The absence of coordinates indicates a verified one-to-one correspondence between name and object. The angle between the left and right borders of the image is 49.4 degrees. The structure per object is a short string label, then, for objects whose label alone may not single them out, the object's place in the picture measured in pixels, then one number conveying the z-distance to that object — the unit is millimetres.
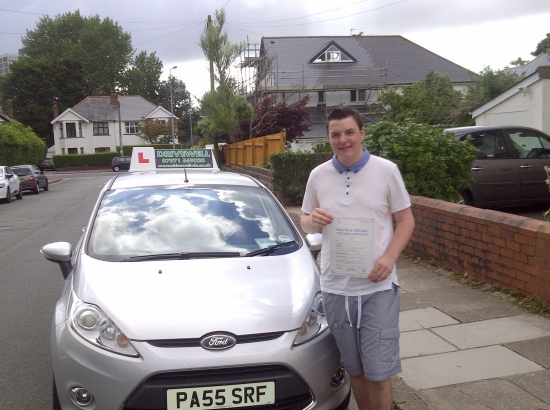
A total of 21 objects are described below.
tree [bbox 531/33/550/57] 65550
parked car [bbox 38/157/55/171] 63031
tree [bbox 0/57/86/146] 74500
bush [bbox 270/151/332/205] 14945
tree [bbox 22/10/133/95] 84062
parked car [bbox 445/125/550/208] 9945
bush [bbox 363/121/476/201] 8633
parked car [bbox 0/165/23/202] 22656
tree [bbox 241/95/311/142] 29594
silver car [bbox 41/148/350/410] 3131
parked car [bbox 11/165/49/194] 27562
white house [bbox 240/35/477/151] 46688
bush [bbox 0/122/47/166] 35125
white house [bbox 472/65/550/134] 14641
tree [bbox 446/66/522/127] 25312
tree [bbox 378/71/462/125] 21500
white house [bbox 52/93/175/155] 72250
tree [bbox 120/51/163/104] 90812
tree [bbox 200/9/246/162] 29547
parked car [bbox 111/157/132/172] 57644
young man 3070
